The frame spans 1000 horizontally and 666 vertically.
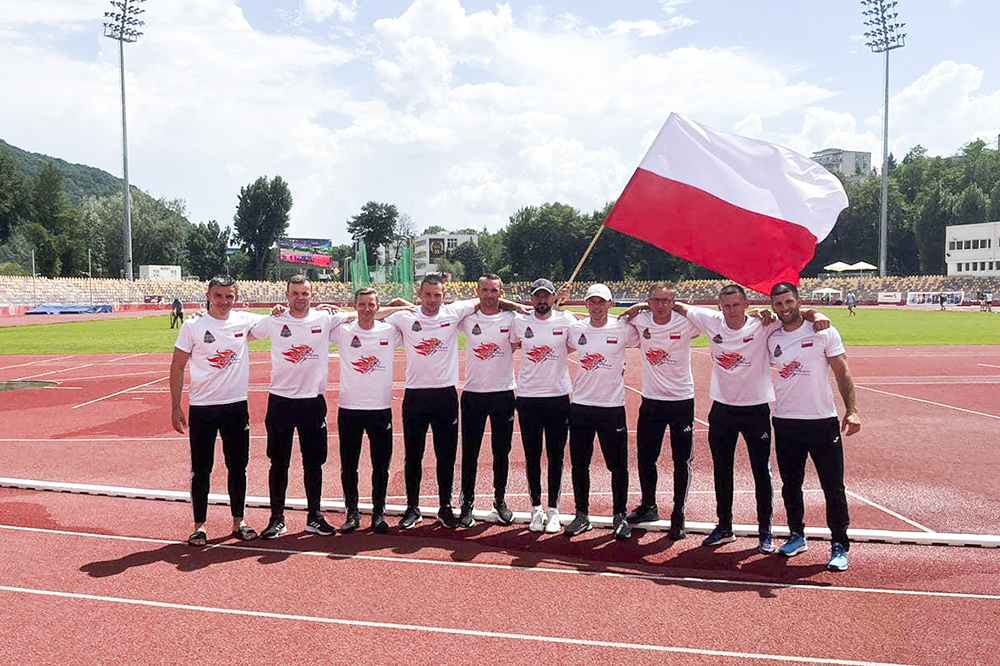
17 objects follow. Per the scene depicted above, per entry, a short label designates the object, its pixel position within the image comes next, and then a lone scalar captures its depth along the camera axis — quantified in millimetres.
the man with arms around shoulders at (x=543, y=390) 6691
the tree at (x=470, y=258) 113688
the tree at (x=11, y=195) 65438
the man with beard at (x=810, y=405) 5922
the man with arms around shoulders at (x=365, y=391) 6668
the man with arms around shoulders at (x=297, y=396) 6590
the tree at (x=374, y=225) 111375
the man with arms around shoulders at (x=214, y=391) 6422
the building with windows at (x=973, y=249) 74125
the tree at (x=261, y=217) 92000
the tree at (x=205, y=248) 97188
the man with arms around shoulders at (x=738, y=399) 6203
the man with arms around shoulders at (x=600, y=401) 6590
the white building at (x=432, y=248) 126312
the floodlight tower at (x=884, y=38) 61125
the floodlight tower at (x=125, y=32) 57625
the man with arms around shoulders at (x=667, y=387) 6547
